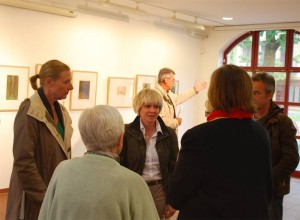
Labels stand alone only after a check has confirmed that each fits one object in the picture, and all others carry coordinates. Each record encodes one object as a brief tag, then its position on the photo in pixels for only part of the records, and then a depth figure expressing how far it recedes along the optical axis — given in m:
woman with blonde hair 2.74
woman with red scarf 1.82
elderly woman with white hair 1.47
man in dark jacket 2.56
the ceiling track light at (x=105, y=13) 6.20
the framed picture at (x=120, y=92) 6.84
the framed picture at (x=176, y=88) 8.22
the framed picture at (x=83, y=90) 6.29
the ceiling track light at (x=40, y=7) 5.29
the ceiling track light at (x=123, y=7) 5.72
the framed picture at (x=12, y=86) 5.40
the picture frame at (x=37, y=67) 5.74
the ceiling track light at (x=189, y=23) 6.94
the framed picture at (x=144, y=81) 7.33
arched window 7.85
